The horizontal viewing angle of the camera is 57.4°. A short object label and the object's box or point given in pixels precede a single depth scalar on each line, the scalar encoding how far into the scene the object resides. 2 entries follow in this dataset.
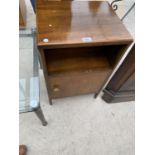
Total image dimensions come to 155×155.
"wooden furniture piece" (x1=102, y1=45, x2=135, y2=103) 0.85
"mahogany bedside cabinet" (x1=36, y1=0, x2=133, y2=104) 0.61
